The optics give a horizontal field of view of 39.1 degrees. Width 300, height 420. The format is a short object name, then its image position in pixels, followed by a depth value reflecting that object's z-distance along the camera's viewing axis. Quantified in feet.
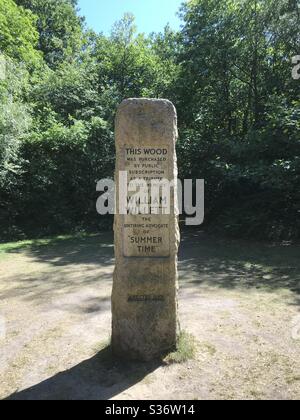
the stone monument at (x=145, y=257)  12.80
